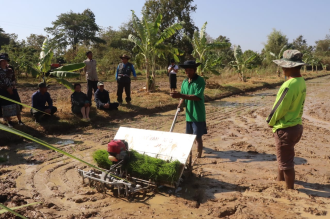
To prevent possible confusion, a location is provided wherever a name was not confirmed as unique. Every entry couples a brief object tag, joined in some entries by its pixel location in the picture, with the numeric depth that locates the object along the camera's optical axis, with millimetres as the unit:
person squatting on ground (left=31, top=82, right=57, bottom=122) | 7324
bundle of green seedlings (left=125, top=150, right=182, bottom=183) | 3854
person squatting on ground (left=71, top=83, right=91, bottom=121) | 8030
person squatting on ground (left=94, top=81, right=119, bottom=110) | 8672
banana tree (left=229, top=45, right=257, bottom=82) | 19506
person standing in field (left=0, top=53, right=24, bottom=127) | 6652
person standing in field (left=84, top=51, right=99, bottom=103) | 9312
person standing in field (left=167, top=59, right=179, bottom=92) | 12656
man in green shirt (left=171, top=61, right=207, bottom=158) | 4781
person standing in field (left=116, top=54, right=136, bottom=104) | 9766
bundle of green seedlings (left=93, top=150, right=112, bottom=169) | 4367
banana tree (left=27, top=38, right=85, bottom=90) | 7973
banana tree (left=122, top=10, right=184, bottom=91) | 12070
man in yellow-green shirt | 3642
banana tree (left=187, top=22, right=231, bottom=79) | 15625
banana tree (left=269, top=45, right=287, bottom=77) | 24994
